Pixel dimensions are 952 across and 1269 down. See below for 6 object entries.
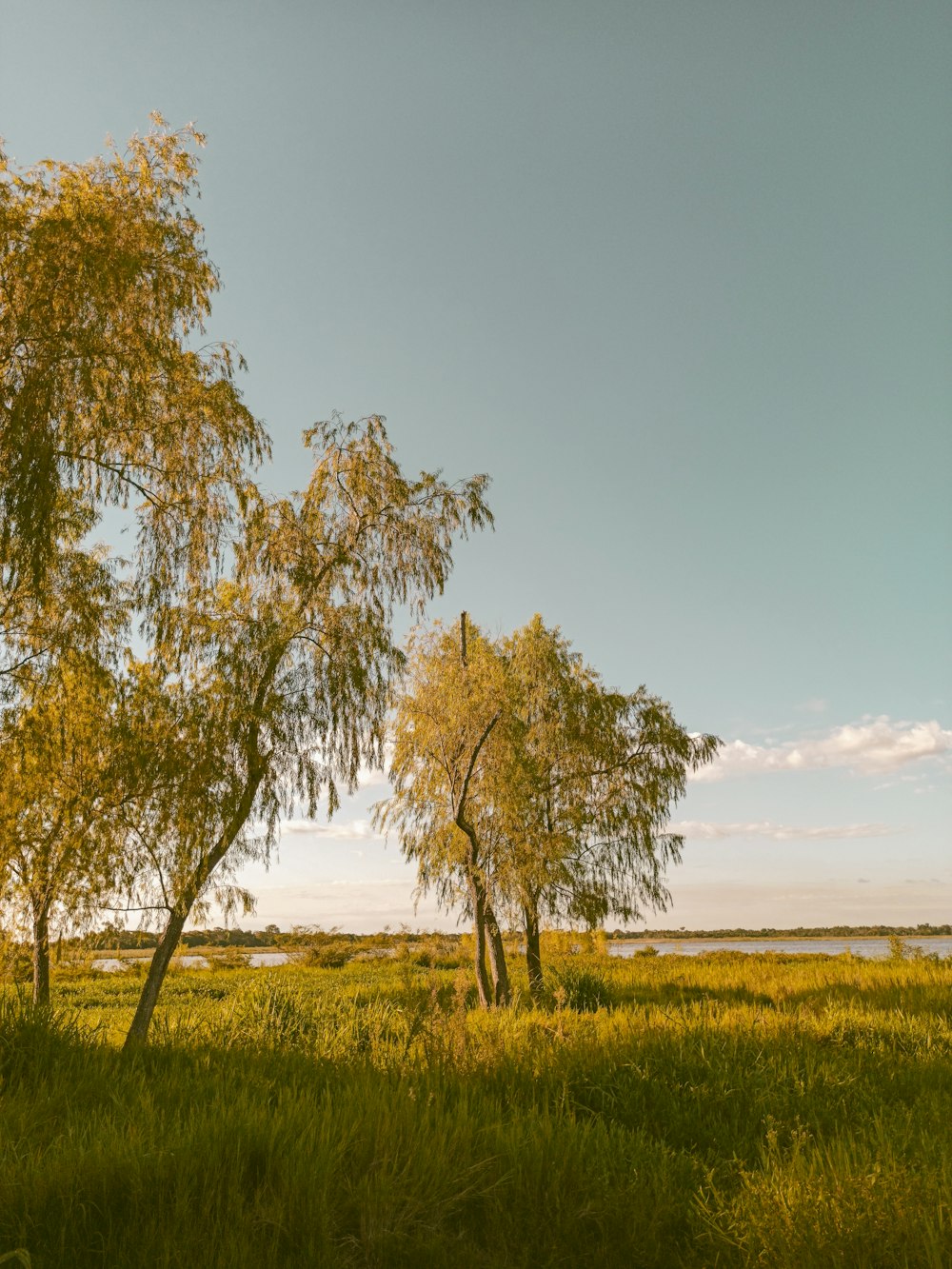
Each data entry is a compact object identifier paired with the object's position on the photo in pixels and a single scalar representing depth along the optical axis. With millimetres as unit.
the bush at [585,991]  12508
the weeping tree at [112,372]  7793
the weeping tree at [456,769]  14867
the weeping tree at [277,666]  9977
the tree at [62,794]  10219
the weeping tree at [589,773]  16844
